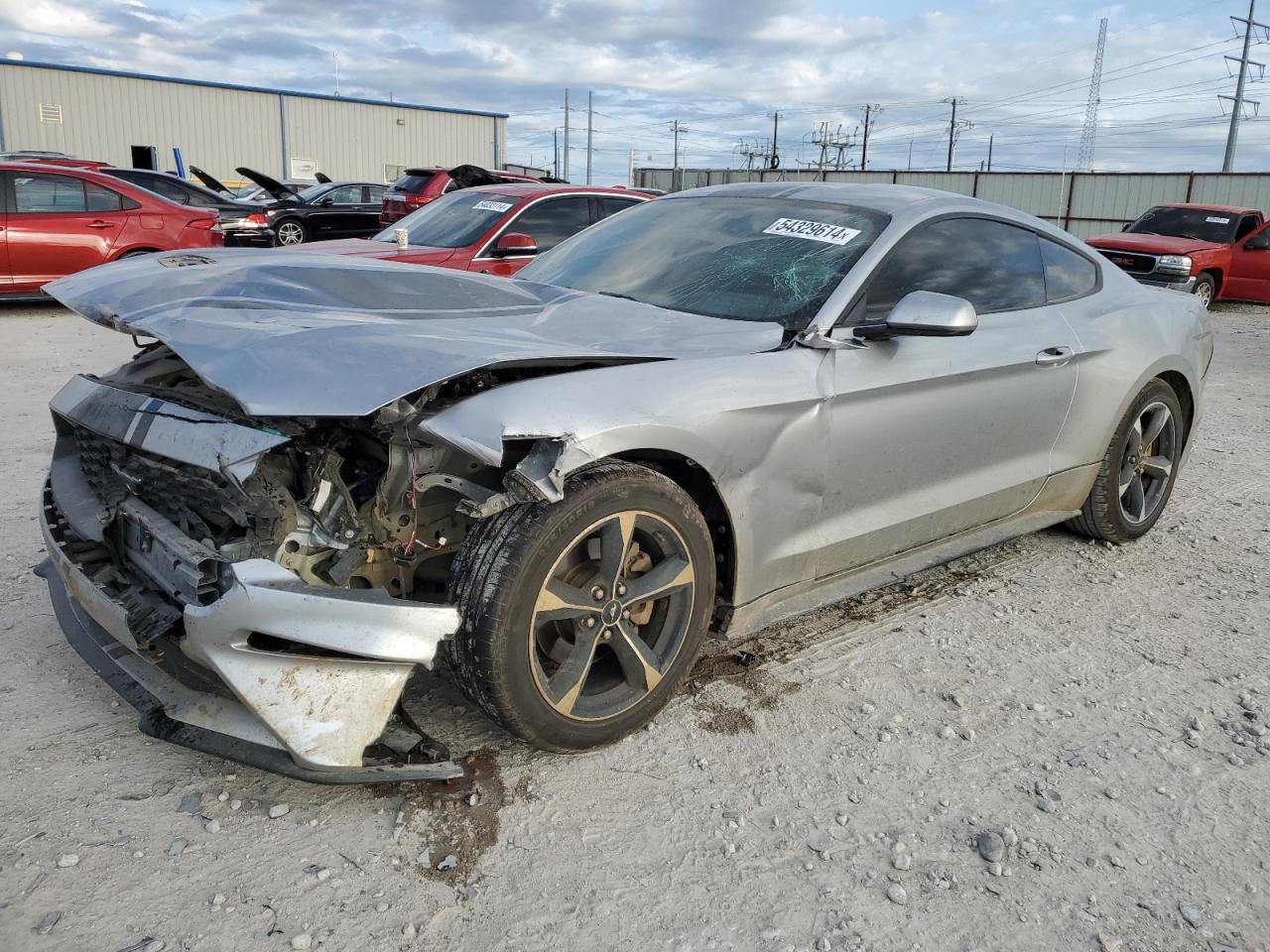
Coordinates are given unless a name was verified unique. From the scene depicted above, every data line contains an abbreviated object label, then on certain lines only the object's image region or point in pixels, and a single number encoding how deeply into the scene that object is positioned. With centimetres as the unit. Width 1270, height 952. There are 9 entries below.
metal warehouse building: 2912
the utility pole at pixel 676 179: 3641
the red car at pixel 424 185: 1139
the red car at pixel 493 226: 750
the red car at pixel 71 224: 1002
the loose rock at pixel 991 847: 238
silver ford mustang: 233
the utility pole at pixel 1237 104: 3944
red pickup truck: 1340
